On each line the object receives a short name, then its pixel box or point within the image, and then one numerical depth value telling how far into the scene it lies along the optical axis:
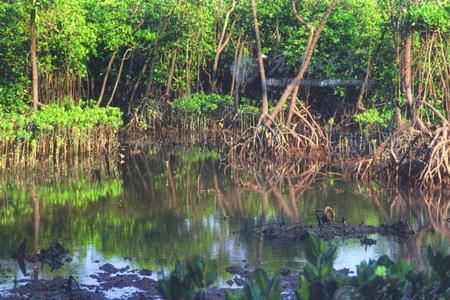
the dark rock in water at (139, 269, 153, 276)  13.75
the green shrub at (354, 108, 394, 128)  29.40
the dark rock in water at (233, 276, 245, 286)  13.04
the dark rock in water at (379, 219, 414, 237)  16.83
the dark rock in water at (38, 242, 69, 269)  14.51
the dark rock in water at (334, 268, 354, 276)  13.50
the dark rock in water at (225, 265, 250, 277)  13.69
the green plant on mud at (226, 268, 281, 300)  6.62
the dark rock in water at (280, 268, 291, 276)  13.64
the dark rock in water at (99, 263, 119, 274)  14.00
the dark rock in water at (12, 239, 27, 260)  14.80
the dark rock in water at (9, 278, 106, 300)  12.40
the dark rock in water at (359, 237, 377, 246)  15.93
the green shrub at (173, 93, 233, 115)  36.26
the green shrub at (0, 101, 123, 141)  25.86
